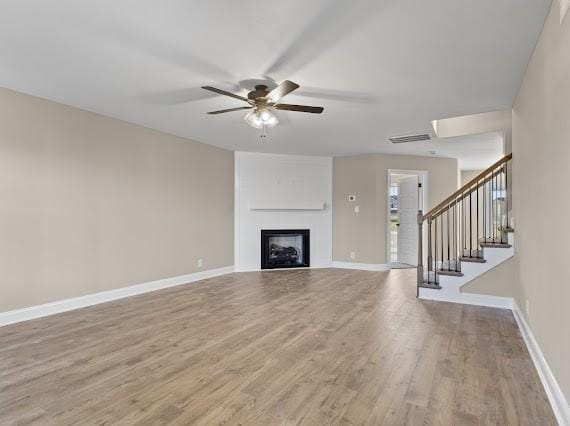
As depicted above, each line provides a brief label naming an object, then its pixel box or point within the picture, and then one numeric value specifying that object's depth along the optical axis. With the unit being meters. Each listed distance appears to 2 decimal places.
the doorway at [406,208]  7.39
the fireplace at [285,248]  7.16
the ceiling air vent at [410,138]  5.52
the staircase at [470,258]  4.30
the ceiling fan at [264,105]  3.10
